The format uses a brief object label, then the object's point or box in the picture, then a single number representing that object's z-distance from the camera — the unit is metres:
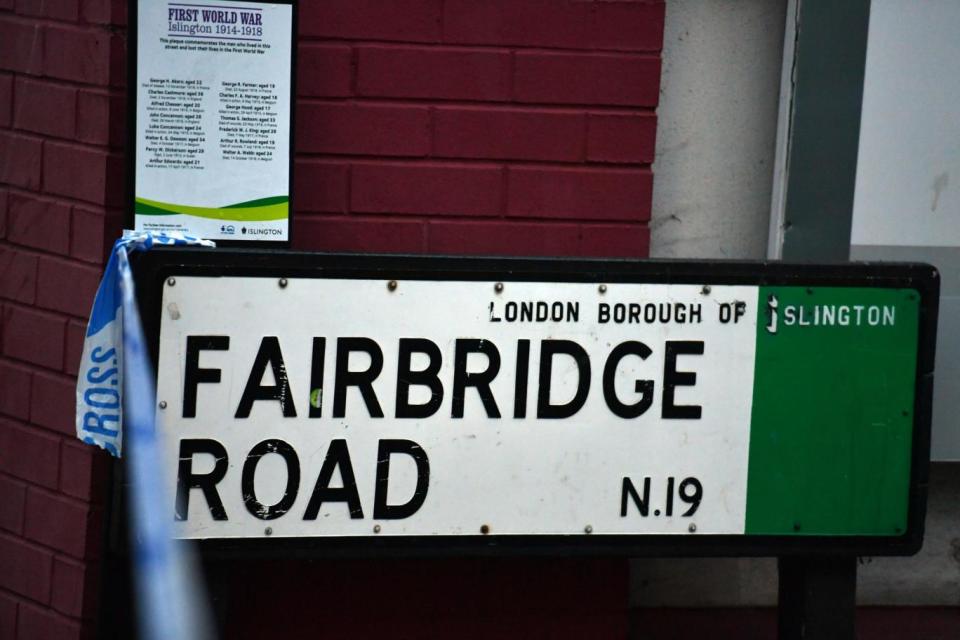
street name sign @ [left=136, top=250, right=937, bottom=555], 6.23
